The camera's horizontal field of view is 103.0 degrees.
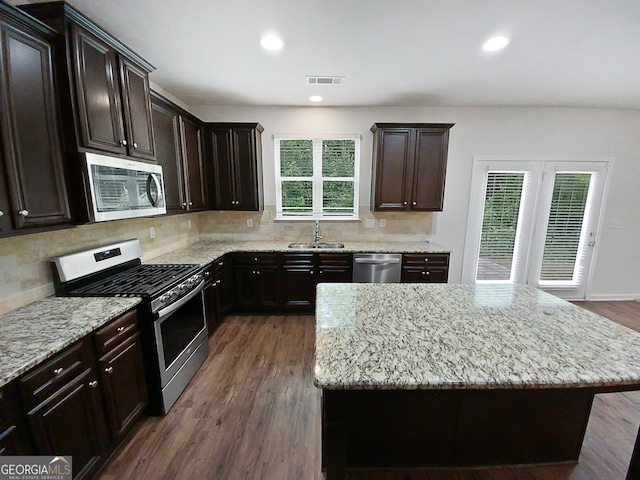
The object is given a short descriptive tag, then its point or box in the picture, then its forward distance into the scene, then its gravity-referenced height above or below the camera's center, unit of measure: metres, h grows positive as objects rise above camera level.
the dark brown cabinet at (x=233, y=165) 3.28 +0.47
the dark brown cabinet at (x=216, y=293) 2.73 -1.04
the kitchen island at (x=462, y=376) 0.97 -0.64
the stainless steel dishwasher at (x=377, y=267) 3.22 -0.80
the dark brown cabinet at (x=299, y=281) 3.26 -1.01
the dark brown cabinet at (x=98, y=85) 1.44 +0.75
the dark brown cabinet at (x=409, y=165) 3.24 +0.50
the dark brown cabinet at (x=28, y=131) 1.22 +0.35
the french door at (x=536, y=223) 3.63 -0.25
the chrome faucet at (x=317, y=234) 3.69 -0.45
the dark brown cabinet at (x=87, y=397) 1.09 -1.00
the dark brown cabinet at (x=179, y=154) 2.49 +0.51
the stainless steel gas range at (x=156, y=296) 1.72 -0.71
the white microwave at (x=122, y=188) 1.59 +0.09
